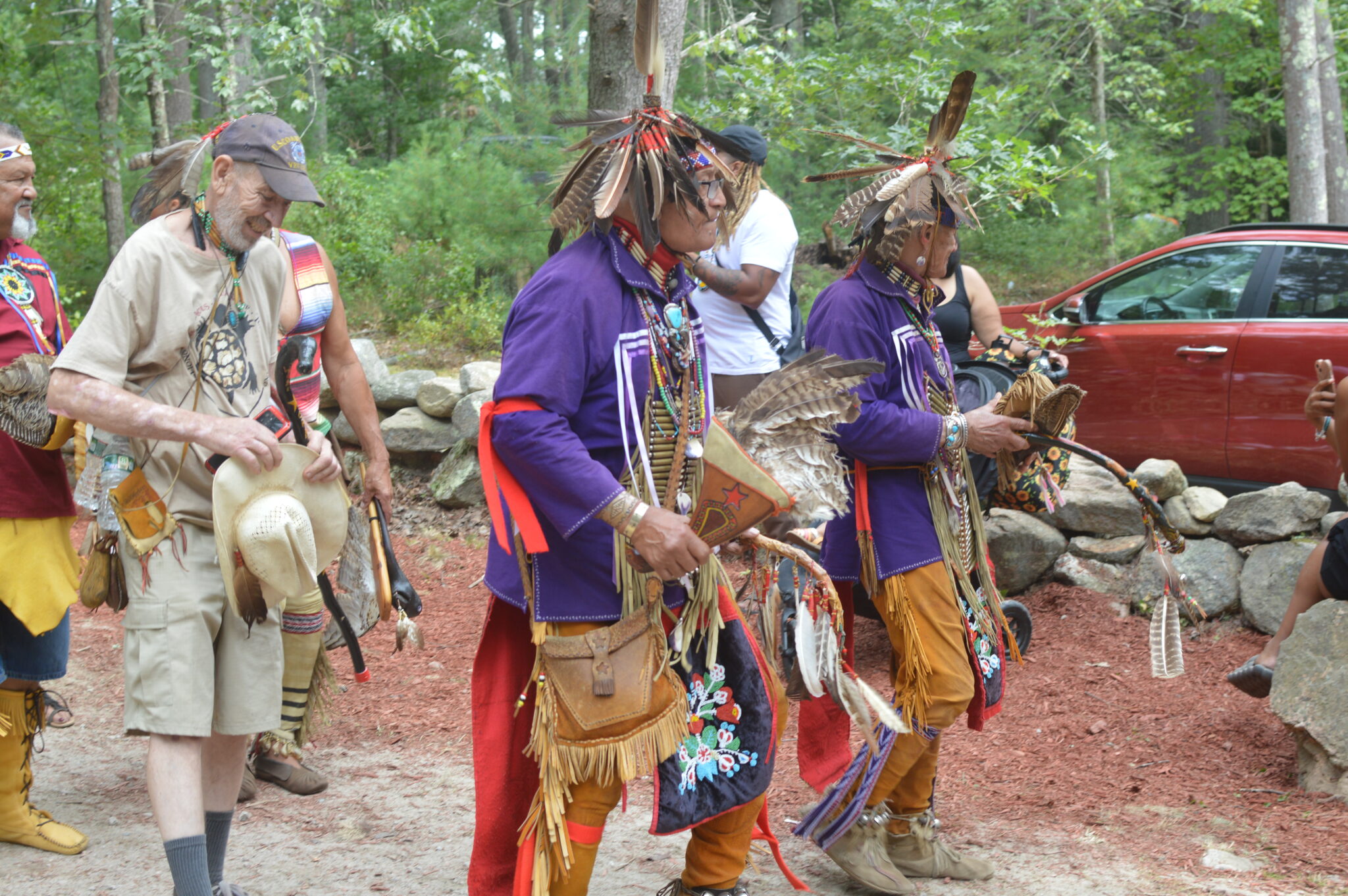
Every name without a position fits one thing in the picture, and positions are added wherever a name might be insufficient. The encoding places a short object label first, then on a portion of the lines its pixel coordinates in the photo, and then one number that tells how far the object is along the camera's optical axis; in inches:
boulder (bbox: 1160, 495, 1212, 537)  236.8
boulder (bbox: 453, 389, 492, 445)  302.4
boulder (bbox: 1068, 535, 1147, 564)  237.8
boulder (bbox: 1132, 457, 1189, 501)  241.1
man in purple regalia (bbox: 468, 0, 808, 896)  97.6
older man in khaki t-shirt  108.5
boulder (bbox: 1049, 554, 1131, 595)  235.9
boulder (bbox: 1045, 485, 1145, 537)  239.3
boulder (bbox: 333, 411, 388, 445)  323.9
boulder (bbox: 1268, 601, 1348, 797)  152.6
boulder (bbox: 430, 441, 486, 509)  301.0
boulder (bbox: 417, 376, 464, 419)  311.1
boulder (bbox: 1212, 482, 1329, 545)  223.6
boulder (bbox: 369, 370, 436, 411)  323.9
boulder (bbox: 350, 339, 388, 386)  325.4
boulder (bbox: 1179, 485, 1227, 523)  236.4
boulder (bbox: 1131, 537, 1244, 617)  225.5
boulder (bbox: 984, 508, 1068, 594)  237.1
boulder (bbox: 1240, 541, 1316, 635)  215.9
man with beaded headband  139.3
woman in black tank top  209.8
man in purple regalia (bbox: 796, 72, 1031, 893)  131.7
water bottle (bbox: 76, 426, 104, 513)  124.3
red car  240.4
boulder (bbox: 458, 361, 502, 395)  309.3
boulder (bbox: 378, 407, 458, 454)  314.3
